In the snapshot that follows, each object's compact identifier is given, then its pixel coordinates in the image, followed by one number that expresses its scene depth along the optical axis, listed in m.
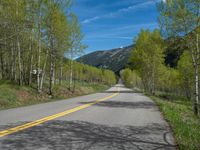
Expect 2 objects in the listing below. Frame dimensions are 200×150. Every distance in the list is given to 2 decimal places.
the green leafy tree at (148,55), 27.30
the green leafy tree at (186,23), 11.58
